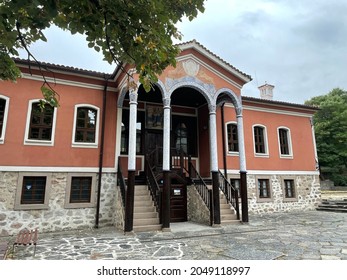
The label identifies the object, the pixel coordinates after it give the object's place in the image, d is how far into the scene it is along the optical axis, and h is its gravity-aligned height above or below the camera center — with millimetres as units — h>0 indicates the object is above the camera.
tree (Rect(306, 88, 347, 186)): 27016 +5312
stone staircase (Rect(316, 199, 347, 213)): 12477 -1165
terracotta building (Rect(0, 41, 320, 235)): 7898 +1363
